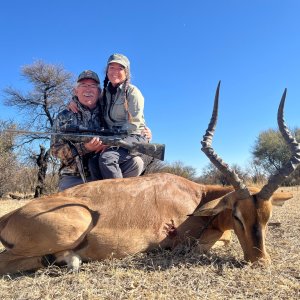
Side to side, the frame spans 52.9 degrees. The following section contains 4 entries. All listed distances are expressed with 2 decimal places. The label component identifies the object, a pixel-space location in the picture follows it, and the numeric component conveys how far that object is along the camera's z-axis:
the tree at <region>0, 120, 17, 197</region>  17.11
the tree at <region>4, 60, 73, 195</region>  20.16
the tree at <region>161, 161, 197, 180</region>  17.31
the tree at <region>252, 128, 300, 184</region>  27.63
